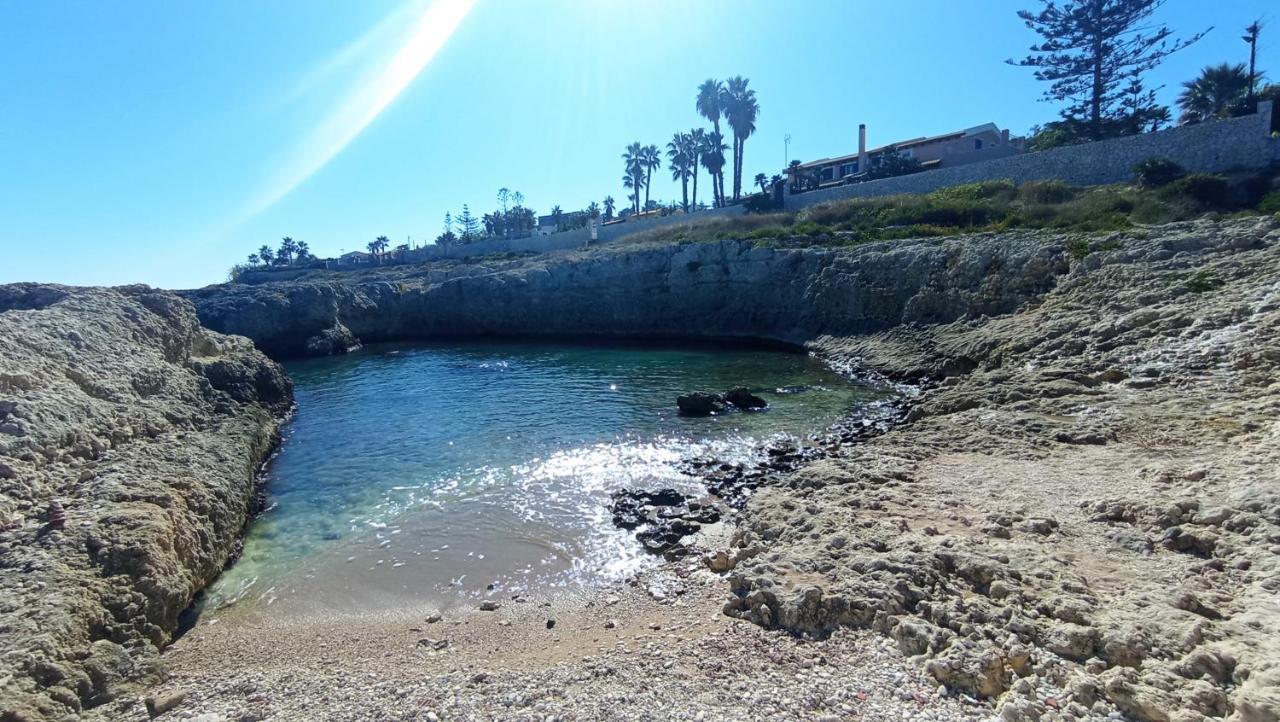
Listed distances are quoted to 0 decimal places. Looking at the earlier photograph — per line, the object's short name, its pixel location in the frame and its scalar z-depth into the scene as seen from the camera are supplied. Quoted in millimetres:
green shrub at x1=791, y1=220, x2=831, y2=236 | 41344
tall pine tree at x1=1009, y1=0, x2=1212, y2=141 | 43719
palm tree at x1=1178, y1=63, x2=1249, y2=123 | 42812
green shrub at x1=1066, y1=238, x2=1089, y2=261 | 24531
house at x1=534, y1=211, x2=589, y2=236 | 89062
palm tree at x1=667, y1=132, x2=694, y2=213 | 85562
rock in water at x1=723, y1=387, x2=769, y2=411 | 21391
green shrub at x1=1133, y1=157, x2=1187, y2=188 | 33156
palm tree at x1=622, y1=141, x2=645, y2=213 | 97750
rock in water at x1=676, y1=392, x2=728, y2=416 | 20734
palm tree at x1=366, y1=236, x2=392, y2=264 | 106125
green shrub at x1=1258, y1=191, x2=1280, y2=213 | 24094
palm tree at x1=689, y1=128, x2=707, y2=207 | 82938
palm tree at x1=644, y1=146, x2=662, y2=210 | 97812
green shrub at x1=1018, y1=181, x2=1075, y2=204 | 36688
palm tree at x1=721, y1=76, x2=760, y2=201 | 70938
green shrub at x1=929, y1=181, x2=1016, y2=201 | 40312
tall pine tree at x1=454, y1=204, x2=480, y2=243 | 115038
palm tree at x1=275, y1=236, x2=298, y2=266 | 111875
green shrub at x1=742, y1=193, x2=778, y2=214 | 55781
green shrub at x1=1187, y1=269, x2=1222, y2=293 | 18453
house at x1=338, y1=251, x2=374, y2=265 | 96688
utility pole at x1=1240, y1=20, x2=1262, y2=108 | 50184
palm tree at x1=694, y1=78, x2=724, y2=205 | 73562
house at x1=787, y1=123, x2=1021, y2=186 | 50519
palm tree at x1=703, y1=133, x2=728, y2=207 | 75712
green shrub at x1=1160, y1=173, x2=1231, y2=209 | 29355
